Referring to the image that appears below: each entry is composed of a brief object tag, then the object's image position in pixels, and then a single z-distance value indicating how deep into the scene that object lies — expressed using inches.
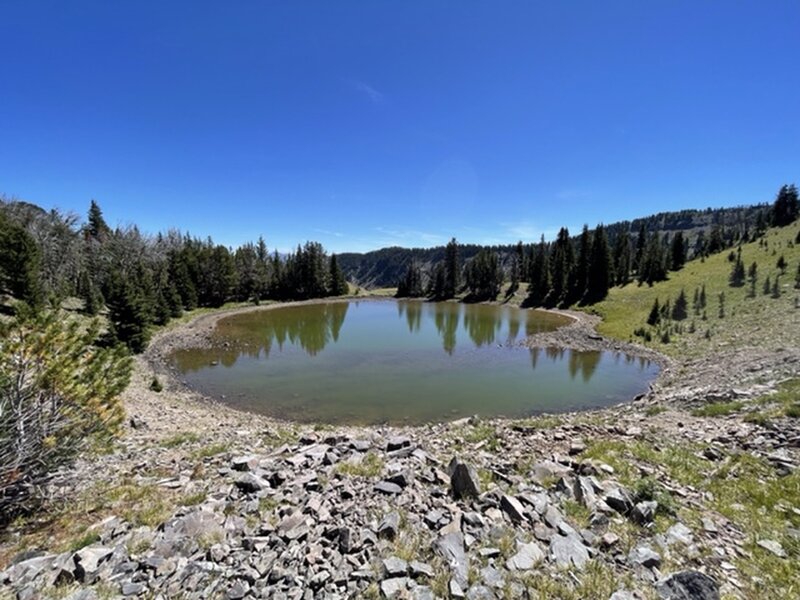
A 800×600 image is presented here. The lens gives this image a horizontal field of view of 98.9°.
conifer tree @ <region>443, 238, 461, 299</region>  3425.2
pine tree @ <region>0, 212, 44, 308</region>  1182.1
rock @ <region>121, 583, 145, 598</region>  157.4
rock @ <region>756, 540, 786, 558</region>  182.5
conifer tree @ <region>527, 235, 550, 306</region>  2810.0
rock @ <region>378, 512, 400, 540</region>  198.1
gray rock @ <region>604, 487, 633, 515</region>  220.4
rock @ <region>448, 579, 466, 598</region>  156.9
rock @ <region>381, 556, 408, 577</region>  168.9
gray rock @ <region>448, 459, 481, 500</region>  237.9
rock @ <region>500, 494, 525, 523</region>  211.6
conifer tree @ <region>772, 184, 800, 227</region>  2817.4
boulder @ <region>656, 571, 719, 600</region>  149.4
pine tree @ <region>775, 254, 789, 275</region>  1589.1
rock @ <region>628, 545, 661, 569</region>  173.6
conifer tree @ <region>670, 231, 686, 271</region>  2615.7
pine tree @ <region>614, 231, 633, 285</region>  2693.4
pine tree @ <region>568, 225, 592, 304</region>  2566.4
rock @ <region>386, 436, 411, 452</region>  334.6
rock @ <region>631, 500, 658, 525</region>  208.7
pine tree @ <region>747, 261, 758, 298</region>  1572.5
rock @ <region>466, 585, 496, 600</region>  157.2
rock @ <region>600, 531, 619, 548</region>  187.9
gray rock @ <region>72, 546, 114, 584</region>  165.0
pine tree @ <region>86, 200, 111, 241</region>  2687.0
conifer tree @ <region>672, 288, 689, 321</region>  1425.9
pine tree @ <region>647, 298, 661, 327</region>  1402.6
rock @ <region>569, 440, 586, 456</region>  327.5
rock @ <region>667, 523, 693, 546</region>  192.1
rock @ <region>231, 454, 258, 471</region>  289.0
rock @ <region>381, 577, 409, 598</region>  158.6
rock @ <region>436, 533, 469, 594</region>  169.8
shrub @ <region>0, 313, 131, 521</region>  217.2
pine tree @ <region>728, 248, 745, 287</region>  1645.7
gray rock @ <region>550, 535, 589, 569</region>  176.1
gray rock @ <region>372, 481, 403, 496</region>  242.8
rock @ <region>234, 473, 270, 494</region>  250.1
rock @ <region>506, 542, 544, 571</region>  174.7
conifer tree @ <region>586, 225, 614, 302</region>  2413.9
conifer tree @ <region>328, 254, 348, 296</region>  3380.9
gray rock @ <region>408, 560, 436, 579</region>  169.2
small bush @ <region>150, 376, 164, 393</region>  755.4
